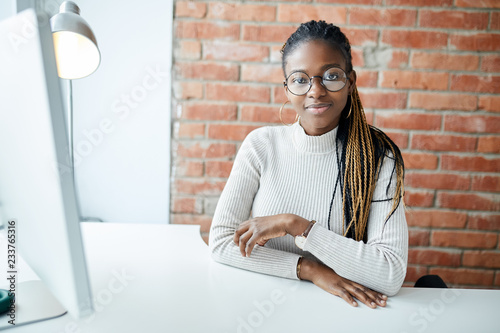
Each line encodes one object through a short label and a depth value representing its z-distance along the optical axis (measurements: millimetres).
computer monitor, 400
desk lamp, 1159
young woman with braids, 982
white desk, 736
